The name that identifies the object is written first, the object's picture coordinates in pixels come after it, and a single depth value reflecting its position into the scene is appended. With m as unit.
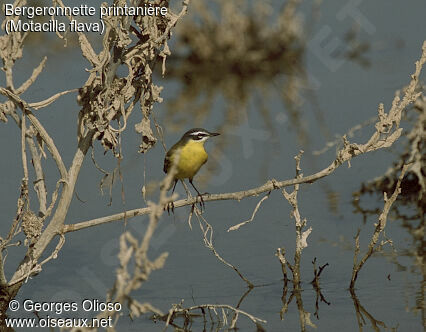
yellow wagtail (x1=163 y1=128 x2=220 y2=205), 14.72
